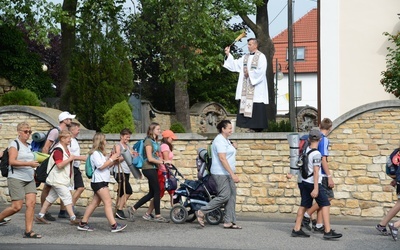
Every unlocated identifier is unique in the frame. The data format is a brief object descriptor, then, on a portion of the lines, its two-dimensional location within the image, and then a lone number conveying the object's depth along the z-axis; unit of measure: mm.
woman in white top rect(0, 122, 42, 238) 12211
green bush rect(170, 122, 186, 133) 30425
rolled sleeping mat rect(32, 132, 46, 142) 14414
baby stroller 14242
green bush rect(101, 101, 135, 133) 21688
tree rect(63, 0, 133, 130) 24906
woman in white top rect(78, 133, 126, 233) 12969
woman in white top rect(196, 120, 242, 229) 13484
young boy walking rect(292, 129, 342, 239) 12469
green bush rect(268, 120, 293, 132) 22250
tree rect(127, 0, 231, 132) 27422
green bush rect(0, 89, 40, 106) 22766
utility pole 32156
